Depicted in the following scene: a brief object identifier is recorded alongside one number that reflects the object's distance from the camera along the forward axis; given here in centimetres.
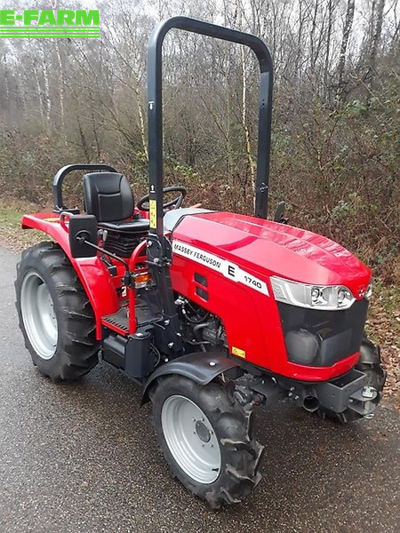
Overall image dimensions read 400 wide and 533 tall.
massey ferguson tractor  196
